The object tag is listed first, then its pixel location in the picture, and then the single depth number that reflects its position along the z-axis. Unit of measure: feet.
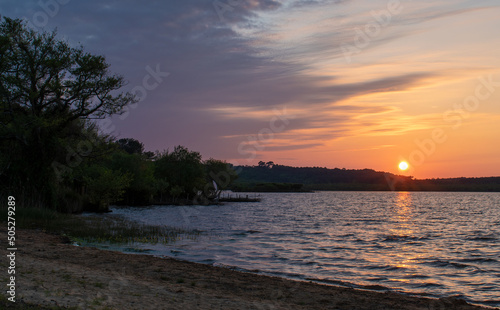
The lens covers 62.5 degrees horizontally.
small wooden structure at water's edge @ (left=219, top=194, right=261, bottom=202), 376.07
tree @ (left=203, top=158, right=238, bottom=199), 360.48
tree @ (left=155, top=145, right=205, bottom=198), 311.06
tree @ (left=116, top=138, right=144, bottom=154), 566.35
